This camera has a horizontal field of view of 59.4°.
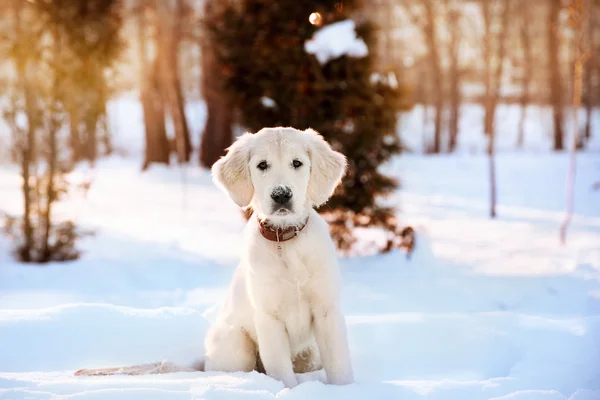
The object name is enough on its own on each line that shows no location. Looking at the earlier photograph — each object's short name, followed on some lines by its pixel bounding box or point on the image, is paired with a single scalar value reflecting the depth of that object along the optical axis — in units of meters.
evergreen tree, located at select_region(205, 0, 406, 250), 7.20
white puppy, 3.13
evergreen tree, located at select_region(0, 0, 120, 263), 7.11
